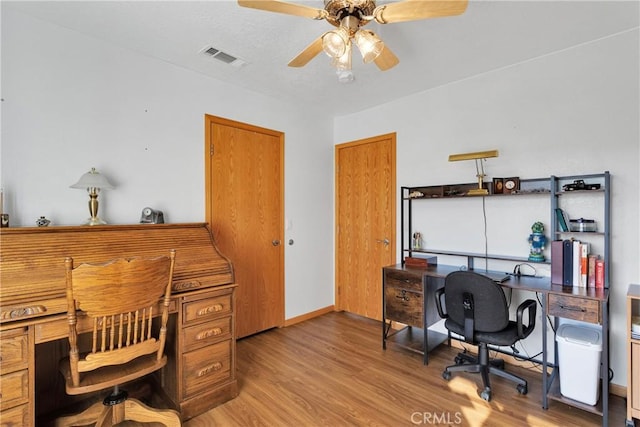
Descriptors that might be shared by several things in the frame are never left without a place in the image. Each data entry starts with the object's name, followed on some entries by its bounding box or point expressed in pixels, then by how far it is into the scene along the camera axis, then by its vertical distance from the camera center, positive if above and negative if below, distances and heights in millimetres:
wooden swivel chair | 1494 -605
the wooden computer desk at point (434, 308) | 1915 -737
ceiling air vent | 2422 +1294
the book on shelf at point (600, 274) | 2098 -448
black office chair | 2123 -789
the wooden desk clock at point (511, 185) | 2605 +216
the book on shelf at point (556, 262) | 2228 -389
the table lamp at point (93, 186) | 2054 +184
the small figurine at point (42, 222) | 1940 -60
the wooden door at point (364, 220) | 3609 -120
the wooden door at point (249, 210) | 2980 +16
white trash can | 1952 -1020
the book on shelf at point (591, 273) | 2131 -450
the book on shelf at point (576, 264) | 2168 -393
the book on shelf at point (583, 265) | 2154 -394
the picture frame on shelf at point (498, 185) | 2666 +221
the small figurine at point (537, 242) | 2457 -263
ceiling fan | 1416 +965
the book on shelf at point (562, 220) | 2344 -80
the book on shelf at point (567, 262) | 2197 -383
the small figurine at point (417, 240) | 3293 -322
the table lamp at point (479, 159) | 2596 +463
